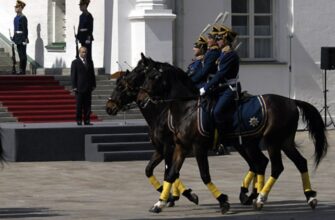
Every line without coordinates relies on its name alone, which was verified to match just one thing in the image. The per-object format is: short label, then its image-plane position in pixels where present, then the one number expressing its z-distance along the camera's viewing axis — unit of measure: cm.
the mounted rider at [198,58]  1844
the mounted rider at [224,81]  1711
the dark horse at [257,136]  1702
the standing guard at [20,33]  3241
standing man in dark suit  2562
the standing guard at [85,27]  3058
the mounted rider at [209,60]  1777
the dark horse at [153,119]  1759
